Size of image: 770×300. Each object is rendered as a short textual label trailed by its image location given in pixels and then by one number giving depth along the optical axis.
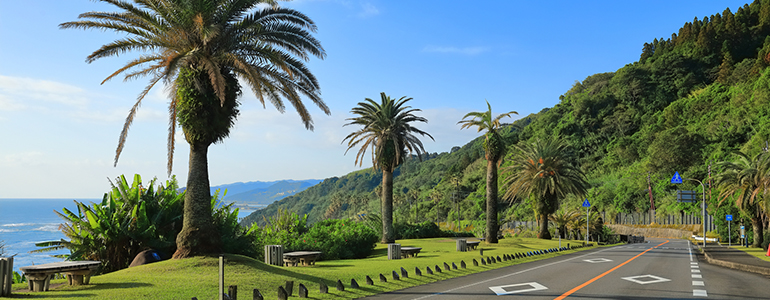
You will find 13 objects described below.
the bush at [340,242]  24.69
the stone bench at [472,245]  32.30
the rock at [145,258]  16.95
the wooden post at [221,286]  8.56
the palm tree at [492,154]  40.16
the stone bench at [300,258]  20.23
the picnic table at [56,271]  12.15
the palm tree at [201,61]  17.52
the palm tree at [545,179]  46.03
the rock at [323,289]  12.58
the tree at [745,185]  42.62
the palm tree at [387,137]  38.69
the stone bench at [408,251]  26.09
